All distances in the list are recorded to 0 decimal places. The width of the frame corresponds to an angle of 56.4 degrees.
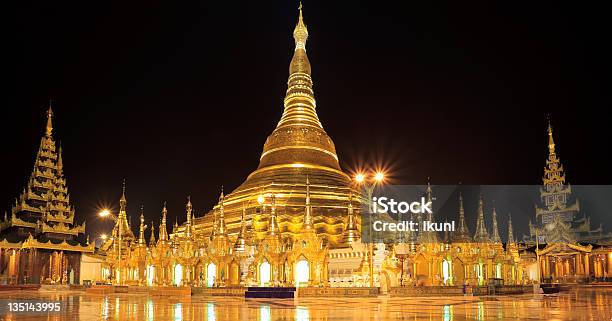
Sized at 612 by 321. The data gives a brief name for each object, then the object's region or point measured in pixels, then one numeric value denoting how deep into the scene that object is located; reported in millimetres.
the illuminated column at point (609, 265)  52062
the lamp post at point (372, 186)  28092
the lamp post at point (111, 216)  50234
